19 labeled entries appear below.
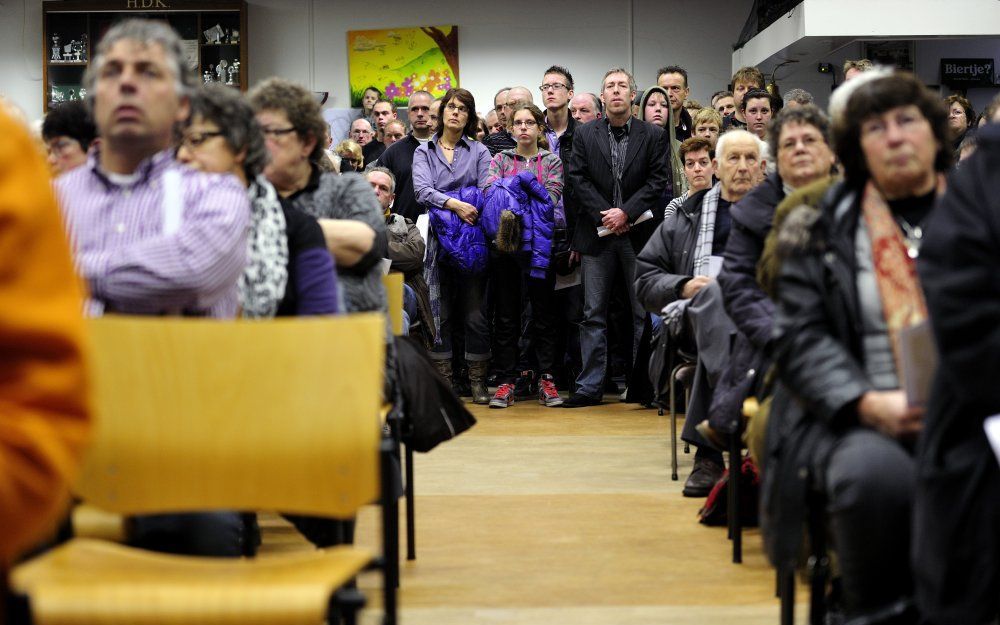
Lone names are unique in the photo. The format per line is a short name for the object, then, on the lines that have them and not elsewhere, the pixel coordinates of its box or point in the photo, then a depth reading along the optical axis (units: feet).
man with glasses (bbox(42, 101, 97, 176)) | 12.28
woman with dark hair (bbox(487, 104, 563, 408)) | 23.48
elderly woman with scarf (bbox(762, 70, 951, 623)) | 7.29
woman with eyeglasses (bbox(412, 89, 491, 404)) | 24.08
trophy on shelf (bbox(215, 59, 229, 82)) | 41.70
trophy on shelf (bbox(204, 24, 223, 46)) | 41.78
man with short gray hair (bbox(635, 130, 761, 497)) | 14.10
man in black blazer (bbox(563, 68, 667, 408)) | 22.52
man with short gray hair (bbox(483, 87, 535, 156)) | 25.35
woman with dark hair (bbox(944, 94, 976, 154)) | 23.79
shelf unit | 41.60
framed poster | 42.88
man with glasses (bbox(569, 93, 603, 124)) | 25.67
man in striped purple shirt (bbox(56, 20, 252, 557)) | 7.51
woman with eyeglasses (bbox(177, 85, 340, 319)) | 9.24
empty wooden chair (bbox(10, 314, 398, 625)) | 6.70
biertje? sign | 37.88
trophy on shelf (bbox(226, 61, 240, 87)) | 41.86
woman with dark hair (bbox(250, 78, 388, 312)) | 10.74
